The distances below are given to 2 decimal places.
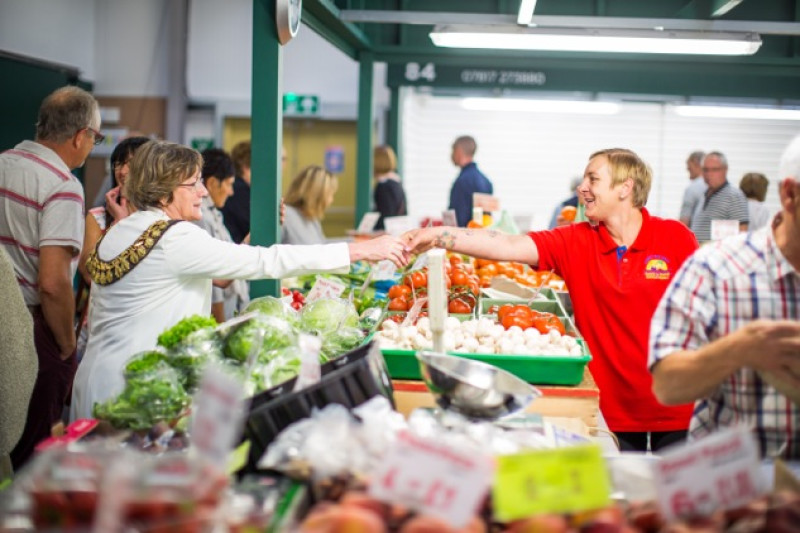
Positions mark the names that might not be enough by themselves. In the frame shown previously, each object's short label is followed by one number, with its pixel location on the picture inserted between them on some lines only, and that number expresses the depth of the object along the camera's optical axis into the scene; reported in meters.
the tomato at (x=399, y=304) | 4.32
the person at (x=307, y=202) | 7.30
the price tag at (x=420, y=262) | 3.54
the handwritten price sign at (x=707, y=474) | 1.61
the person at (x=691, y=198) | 11.14
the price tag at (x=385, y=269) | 4.38
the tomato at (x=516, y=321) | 3.67
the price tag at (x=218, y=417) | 1.54
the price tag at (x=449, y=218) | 7.58
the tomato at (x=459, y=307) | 4.35
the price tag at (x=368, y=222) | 8.48
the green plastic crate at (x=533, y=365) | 3.12
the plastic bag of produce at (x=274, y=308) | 3.38
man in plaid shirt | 2.21
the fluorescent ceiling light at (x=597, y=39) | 5.92
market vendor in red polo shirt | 3.76
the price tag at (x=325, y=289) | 3.92
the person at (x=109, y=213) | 4.45
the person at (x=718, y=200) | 9.37
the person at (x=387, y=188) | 9.91
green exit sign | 12.92
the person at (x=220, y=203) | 5.79
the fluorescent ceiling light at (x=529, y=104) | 10.39
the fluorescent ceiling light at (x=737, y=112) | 10.79
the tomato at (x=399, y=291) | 4.47
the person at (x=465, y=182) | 9.63
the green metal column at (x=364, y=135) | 9.20
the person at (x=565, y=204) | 8.53
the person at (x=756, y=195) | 10.29
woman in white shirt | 3.14
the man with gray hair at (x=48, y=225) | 3.96
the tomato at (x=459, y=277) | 4.72
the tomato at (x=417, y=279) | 4.53
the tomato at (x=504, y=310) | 3.86
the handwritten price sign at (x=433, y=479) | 1.55
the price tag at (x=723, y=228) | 8.29
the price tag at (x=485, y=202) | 7.99
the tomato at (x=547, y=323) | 3.62
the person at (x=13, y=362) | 3.15
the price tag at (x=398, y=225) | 7.48
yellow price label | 1.58
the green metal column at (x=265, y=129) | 4.67
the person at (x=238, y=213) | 6.84
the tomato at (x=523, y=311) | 3.74
